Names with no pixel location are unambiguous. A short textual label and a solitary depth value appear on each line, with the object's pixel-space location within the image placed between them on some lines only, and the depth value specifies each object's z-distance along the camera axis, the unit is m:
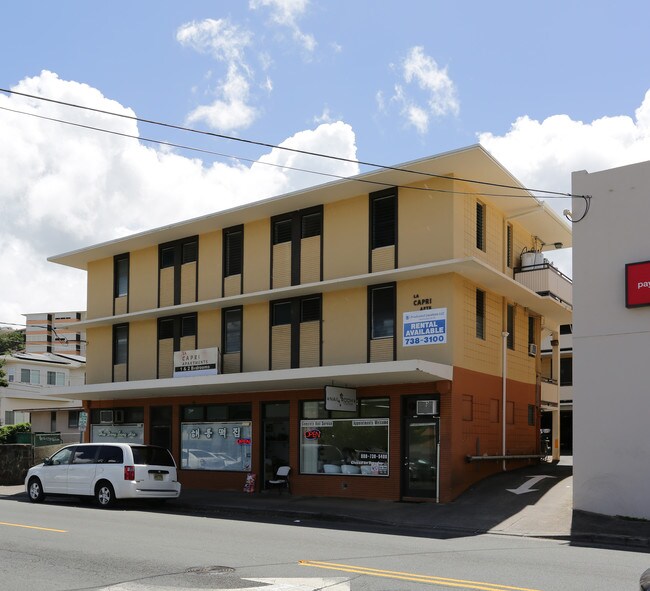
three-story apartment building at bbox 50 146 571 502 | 21.08
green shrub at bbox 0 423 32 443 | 40.63
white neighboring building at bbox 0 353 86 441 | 52.91
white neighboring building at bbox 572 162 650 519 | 16.95
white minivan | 20.05
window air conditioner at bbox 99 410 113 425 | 29.53
